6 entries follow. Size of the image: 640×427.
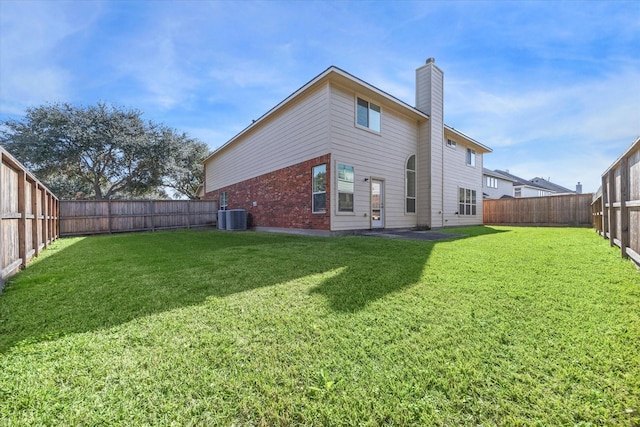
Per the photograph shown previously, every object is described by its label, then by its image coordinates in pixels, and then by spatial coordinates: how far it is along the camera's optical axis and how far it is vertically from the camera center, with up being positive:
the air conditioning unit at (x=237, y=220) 12.73 -0.27
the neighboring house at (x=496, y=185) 24.77 +2.87
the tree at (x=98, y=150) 17.09 +4.55
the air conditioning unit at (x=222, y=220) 13.33 -0.29
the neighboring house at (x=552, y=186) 33.99 +3.70
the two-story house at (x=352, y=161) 8.52 +2.08
